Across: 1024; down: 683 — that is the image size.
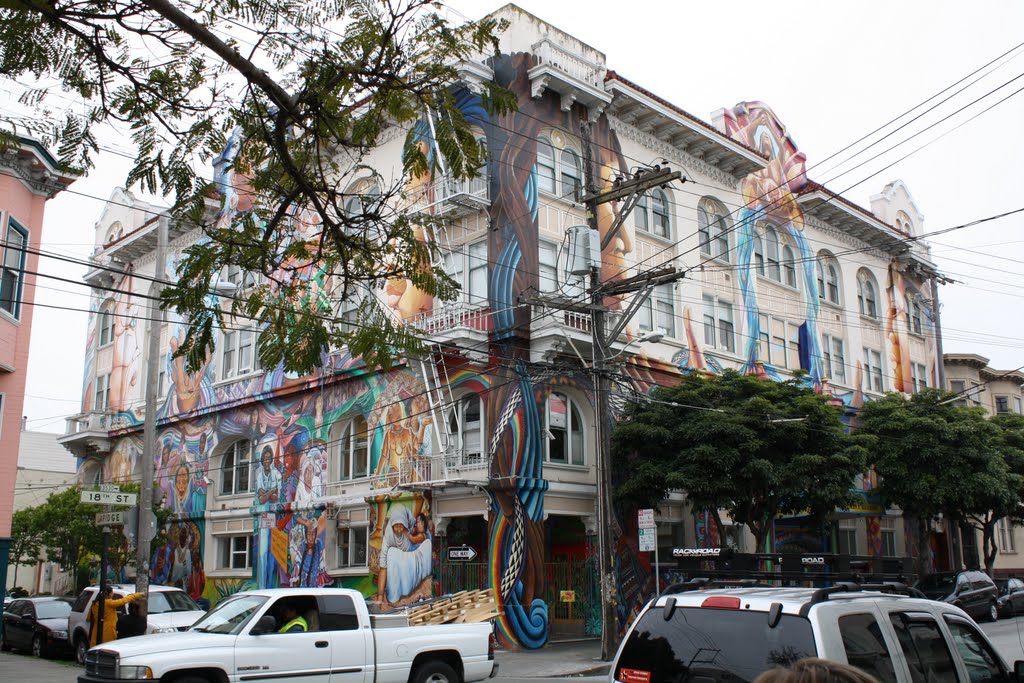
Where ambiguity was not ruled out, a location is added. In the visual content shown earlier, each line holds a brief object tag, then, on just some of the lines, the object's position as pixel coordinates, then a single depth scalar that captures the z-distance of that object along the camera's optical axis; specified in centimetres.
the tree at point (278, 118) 687
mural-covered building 2525
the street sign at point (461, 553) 2325
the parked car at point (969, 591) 2922
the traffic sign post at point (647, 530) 2003
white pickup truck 1115
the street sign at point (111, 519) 1895
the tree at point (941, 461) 3088
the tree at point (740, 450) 2469
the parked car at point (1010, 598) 3103
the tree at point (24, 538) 3619
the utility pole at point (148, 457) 1934
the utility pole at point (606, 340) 2036
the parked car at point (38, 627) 2247
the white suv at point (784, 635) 576
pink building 2109
